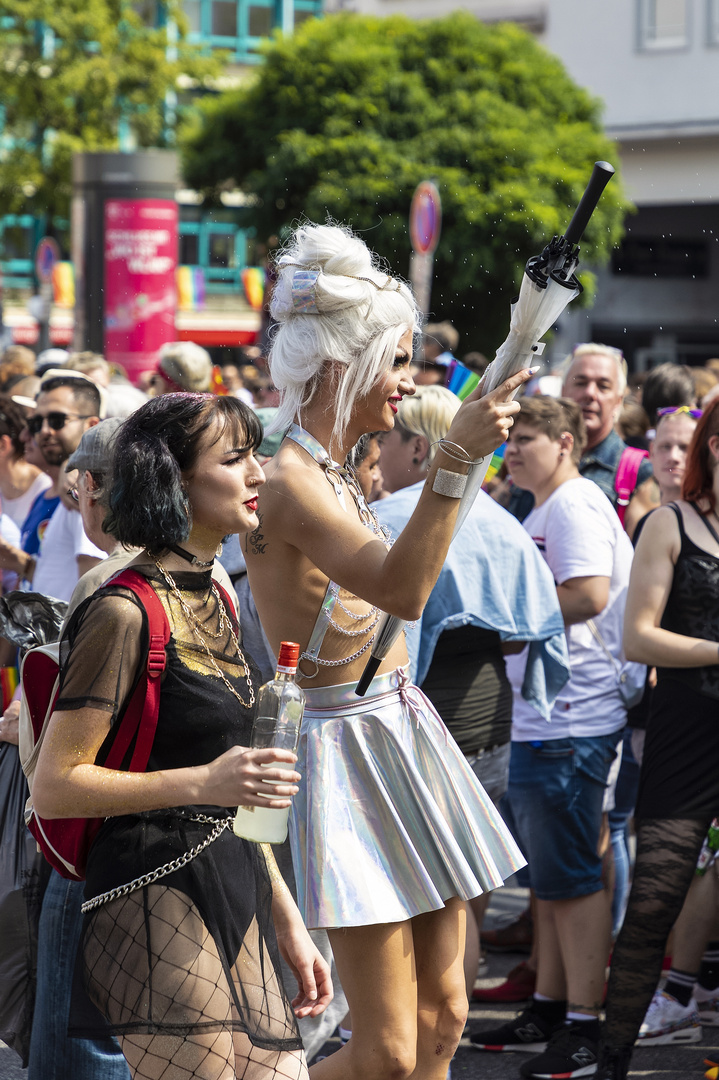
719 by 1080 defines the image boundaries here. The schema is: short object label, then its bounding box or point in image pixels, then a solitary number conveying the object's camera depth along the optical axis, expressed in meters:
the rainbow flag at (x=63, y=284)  29.42
